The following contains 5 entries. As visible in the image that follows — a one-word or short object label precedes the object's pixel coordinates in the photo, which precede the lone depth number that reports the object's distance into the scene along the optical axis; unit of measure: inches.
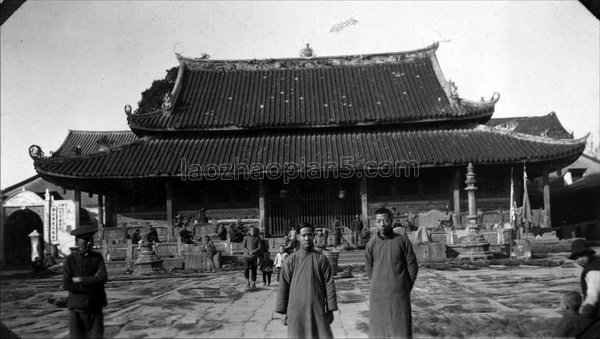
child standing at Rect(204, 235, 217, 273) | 768.3
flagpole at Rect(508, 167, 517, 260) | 772.0
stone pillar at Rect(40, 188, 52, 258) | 1341.0
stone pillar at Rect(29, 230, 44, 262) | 952.6
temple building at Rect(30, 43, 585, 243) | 910.4
